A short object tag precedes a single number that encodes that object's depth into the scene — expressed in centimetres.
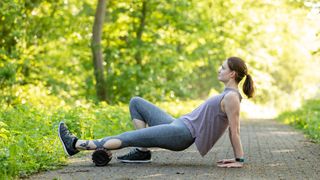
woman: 1074
